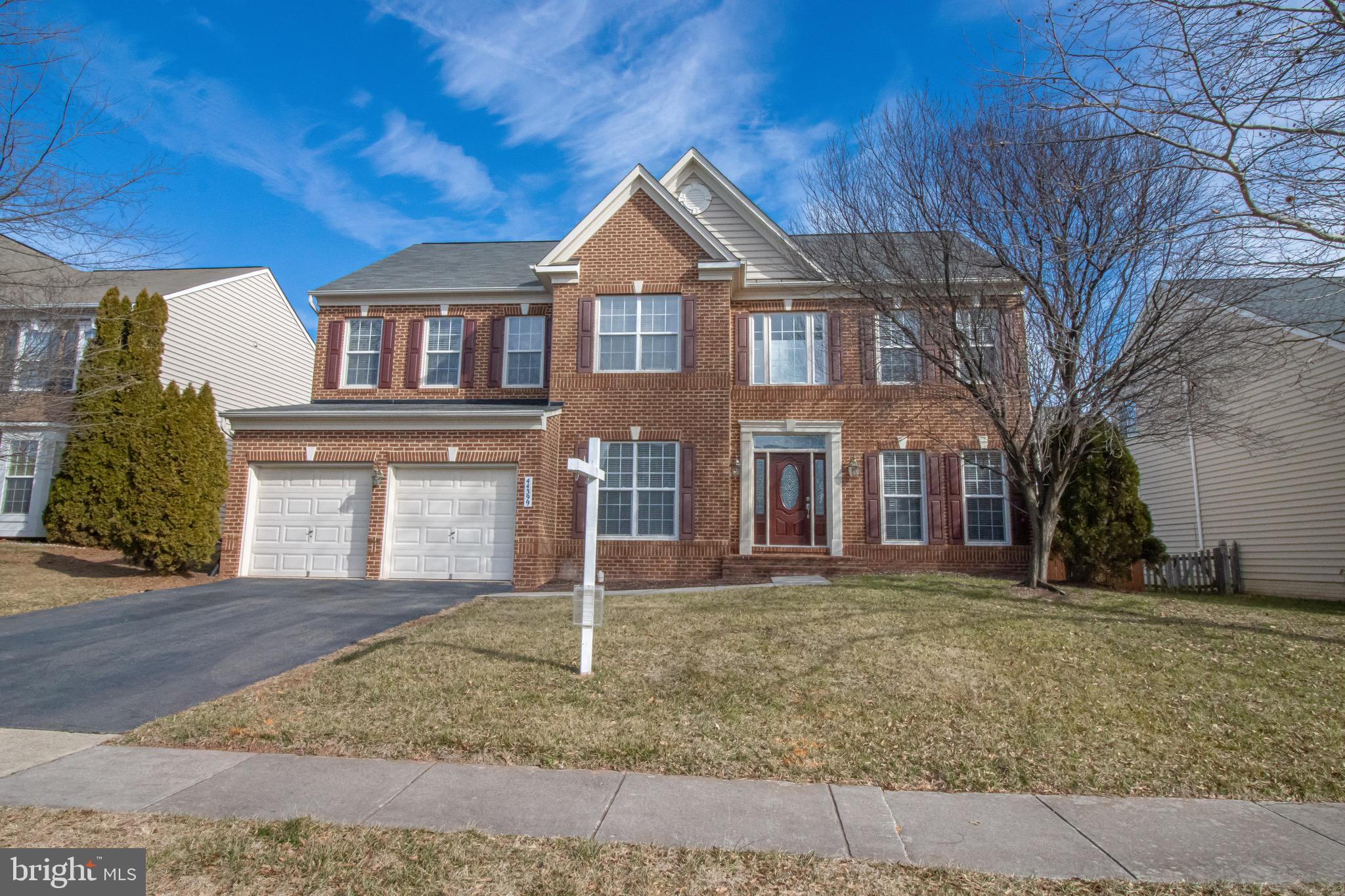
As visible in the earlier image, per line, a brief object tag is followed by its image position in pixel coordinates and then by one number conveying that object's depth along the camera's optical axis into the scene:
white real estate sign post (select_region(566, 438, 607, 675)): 6.71
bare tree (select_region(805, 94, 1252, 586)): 9.81
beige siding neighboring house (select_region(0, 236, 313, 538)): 15.02
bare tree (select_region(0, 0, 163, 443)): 13.69
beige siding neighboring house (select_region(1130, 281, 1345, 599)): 13.68
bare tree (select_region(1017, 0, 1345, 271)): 5.39
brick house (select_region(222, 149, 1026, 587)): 13.93
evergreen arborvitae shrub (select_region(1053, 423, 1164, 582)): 12.69
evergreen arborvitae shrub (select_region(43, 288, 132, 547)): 13.94
